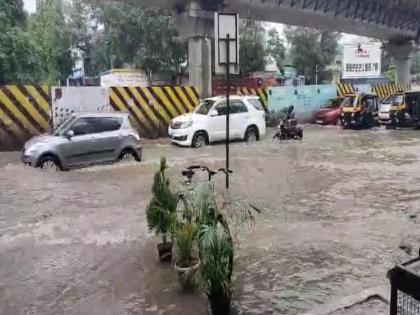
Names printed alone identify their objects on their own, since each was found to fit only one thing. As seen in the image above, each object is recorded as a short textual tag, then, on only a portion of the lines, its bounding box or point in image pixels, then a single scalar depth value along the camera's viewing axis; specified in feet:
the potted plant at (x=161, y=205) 16.03
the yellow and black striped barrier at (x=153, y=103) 54.60
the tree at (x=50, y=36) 119.75
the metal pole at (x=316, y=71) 141.02
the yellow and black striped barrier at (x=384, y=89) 96.22
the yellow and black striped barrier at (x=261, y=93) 72.49
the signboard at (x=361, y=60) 138.00
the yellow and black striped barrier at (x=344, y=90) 84.16
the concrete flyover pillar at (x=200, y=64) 73.46
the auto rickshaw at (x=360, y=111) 70.38
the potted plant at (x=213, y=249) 11.90
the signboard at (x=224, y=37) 24.53
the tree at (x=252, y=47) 113.19
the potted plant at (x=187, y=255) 13.91
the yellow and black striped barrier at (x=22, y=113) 45.70
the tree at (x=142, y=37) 100.53
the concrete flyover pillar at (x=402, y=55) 109.75
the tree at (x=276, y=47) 132.36
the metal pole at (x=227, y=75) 24.45
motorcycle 56.75
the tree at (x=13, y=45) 77.77
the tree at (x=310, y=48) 139.23
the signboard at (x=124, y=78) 107.86
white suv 50.44
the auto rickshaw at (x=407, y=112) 68.80
